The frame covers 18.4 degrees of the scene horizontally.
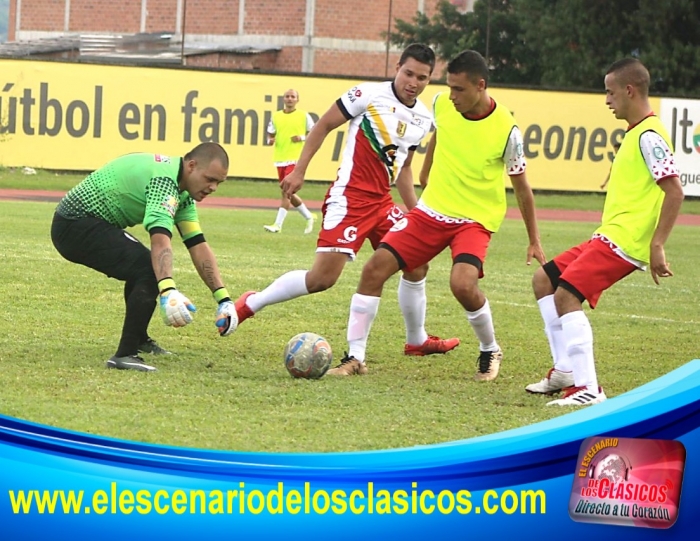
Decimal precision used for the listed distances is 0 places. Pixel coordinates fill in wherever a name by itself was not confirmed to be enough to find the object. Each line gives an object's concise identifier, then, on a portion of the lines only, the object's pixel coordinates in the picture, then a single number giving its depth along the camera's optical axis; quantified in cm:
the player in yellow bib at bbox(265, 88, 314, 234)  3626
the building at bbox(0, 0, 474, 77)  7535
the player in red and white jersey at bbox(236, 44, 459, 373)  1421
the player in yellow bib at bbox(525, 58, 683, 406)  1175
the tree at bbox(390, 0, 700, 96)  6138
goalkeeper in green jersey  1254
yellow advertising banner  4628
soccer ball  1300
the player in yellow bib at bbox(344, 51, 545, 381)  1343
